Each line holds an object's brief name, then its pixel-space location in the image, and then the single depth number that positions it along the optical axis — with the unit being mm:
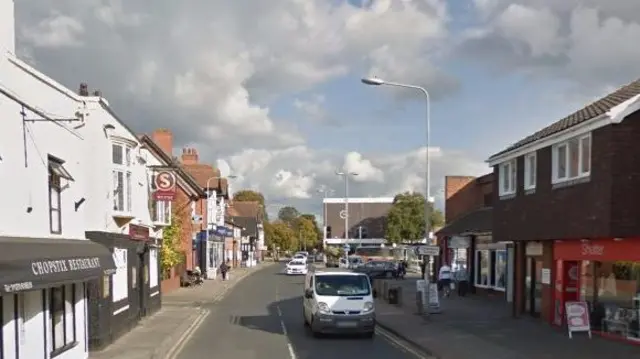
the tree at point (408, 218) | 86312
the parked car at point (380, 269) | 56431
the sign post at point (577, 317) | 20047
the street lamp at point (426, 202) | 25484
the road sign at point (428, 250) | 26367
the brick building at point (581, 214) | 18172
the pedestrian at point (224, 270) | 57803
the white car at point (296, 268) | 67812
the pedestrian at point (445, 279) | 36875
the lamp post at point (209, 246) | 59950
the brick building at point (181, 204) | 39656
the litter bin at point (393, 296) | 33469
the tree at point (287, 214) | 173825
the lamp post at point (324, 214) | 128375
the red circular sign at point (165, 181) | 27078
